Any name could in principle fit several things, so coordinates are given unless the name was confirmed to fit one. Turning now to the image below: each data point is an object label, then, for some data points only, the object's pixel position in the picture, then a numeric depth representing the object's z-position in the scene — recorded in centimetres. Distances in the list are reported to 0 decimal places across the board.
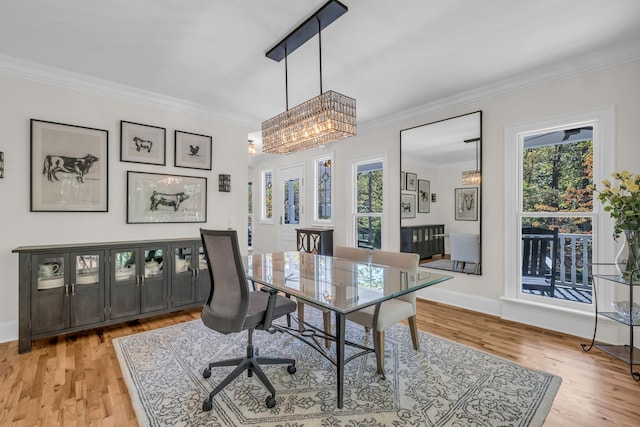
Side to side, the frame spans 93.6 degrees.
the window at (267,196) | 679
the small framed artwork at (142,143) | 338
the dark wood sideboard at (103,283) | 266
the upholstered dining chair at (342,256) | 267
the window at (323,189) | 536
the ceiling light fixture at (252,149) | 507
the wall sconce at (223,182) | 407
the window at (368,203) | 462
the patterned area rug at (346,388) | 176
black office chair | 185
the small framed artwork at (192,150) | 376
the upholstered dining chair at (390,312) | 217
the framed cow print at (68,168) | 290
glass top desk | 169
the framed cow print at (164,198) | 345
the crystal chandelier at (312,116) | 213
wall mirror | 362
